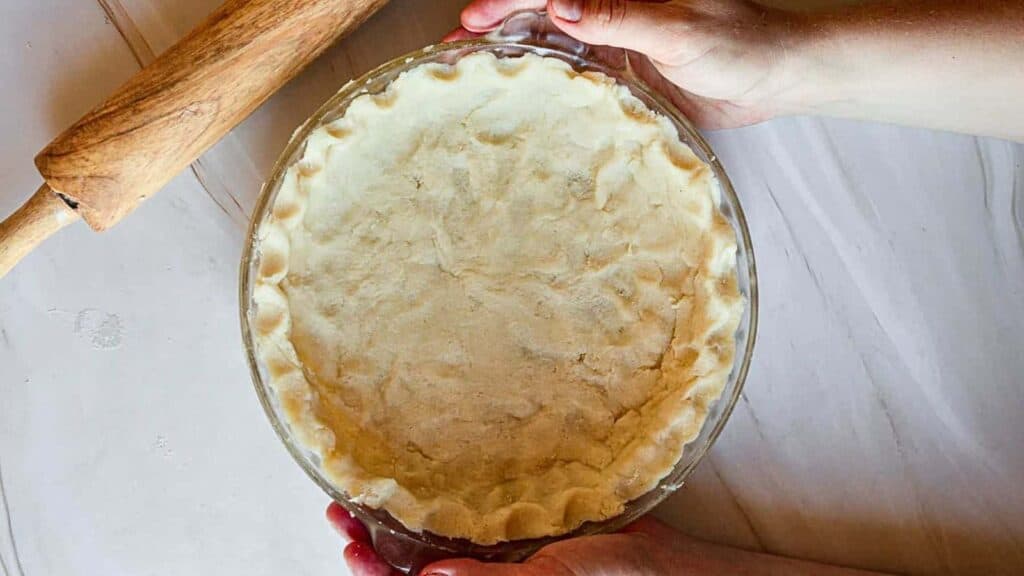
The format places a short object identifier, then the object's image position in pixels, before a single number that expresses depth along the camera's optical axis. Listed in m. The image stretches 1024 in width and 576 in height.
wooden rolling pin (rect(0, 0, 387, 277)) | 0.89
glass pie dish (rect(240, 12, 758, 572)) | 0.93
